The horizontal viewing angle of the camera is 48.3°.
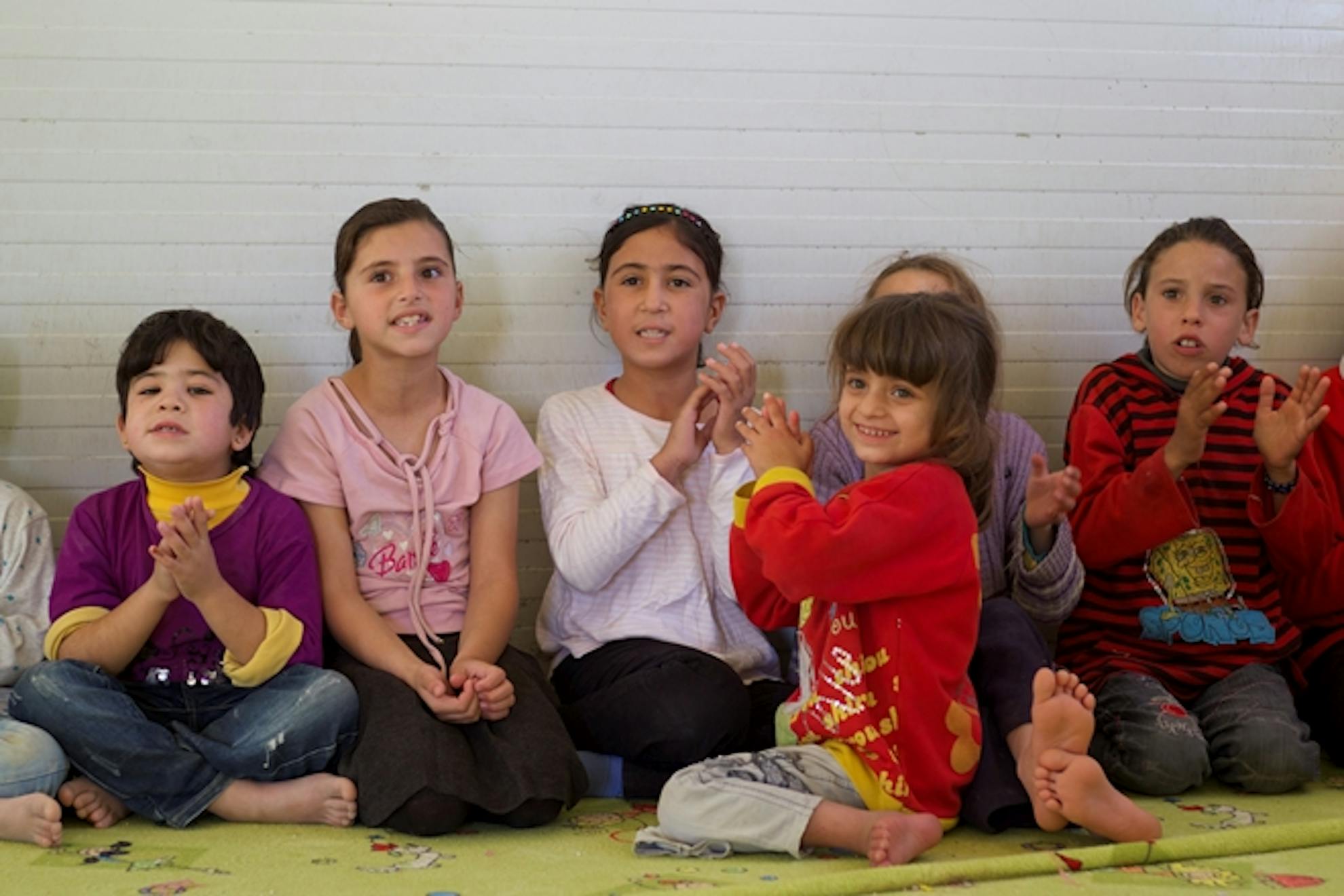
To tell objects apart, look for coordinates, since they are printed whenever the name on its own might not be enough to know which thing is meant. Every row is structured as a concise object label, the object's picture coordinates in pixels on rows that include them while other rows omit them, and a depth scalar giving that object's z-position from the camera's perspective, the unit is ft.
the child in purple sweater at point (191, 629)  6.00
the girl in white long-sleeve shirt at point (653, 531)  6.61
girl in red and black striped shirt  6.64
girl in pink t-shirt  6.45
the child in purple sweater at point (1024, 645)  5.57
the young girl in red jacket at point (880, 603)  5.63
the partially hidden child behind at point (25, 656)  5.74
